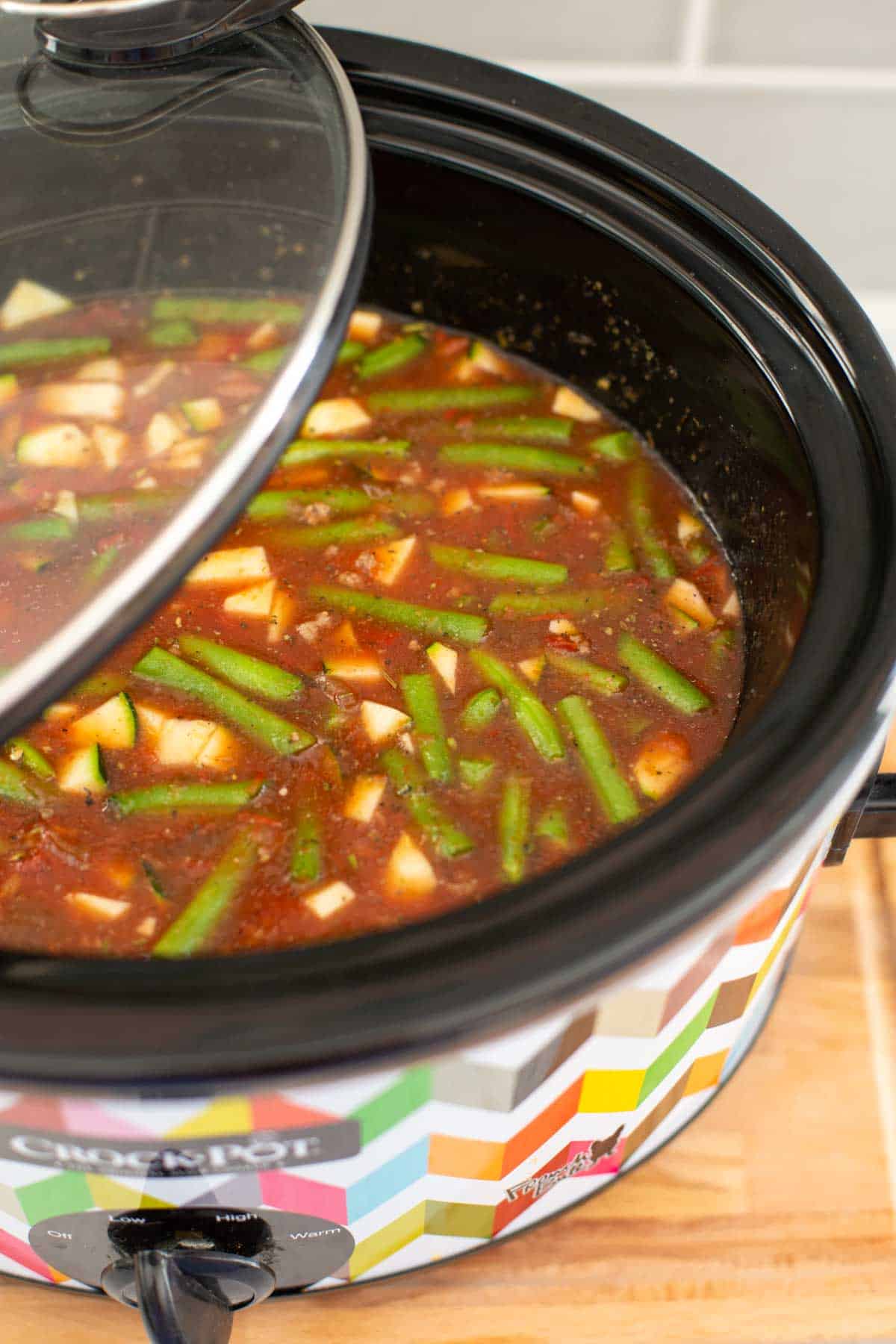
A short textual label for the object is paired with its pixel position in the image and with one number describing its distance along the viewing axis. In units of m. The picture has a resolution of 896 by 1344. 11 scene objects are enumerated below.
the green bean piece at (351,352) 1.09
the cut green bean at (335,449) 1.05
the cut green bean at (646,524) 1.03
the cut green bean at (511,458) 1.06
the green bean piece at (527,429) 1.07
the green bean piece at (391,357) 1.08
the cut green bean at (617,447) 1.06
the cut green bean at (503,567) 1.02
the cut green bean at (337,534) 1.03
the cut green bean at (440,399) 1.07
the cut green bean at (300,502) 1.04
